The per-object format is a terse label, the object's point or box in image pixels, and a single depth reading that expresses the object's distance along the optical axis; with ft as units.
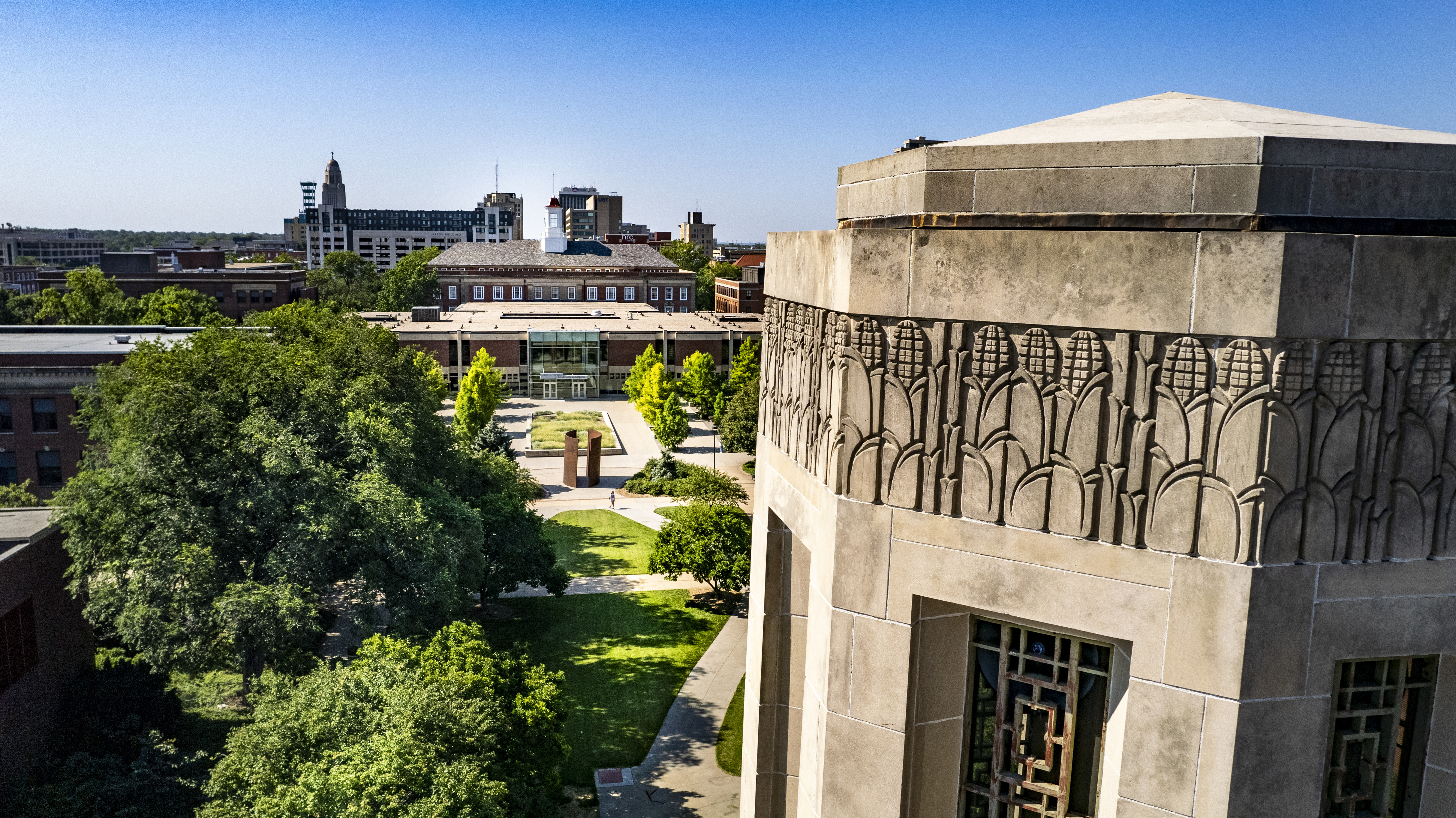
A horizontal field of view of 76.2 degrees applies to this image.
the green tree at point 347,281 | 437.99
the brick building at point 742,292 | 436.35
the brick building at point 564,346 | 262.06
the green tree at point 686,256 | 575.79
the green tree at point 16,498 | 106.32
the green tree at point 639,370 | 232.32
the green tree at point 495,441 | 165.07
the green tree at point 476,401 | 176.04
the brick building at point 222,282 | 352.28
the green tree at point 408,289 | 432.66
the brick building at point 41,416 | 146.20
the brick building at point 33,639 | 72.79
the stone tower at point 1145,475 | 21.94
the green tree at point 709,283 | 523.29
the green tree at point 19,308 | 334.85
